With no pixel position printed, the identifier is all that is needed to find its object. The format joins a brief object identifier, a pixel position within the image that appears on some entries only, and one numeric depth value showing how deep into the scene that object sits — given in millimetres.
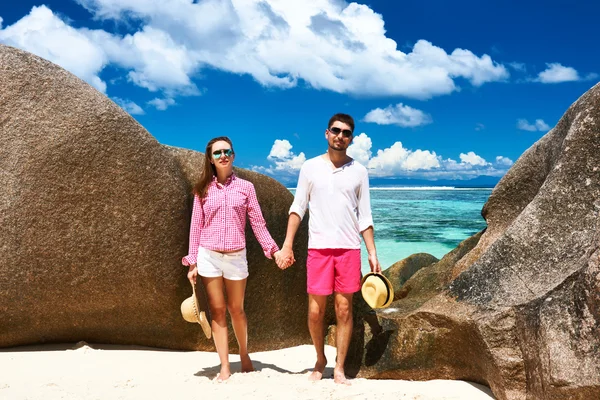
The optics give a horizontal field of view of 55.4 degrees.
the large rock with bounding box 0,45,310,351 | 4801
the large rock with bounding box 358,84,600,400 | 3518
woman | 4340
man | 4348
